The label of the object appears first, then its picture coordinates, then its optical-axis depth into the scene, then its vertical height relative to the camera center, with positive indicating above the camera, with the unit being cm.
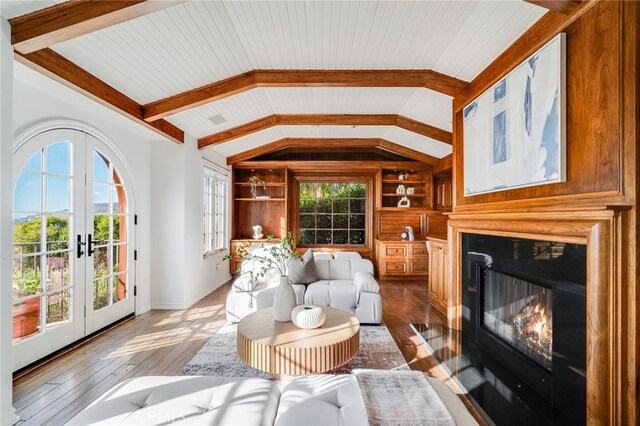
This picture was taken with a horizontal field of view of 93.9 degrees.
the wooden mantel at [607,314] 144 -49
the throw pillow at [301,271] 383 -72
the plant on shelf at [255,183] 656 +70
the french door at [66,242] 255 -27
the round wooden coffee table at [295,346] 201 -91
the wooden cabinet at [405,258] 607 -88
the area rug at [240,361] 250 -131
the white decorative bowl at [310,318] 230 -80
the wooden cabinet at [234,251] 619 -75
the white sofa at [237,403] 130 -90
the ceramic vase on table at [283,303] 250 -74
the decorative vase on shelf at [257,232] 645 -37
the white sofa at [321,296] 350 -95
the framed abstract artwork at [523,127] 183 +65
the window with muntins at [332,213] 698 +5
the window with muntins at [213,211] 523 +8
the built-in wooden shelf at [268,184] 652 +69
